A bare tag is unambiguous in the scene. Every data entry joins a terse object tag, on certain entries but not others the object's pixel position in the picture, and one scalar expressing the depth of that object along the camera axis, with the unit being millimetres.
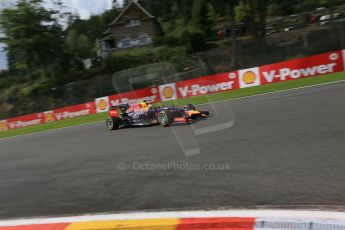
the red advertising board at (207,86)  22781
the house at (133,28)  59400
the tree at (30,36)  45125
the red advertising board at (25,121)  29703
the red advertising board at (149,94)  22577
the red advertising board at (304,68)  20539
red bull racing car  11195
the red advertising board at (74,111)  27875
